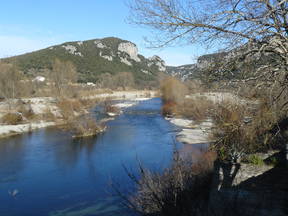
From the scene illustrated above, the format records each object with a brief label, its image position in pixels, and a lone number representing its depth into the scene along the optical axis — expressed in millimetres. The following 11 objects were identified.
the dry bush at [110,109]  28859
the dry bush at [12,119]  20938
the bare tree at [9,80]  26125
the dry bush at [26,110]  23294
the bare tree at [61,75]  34375
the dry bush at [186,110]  23194
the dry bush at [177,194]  5012
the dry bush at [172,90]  31738
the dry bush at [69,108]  23469
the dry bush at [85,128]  17922
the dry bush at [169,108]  27448
